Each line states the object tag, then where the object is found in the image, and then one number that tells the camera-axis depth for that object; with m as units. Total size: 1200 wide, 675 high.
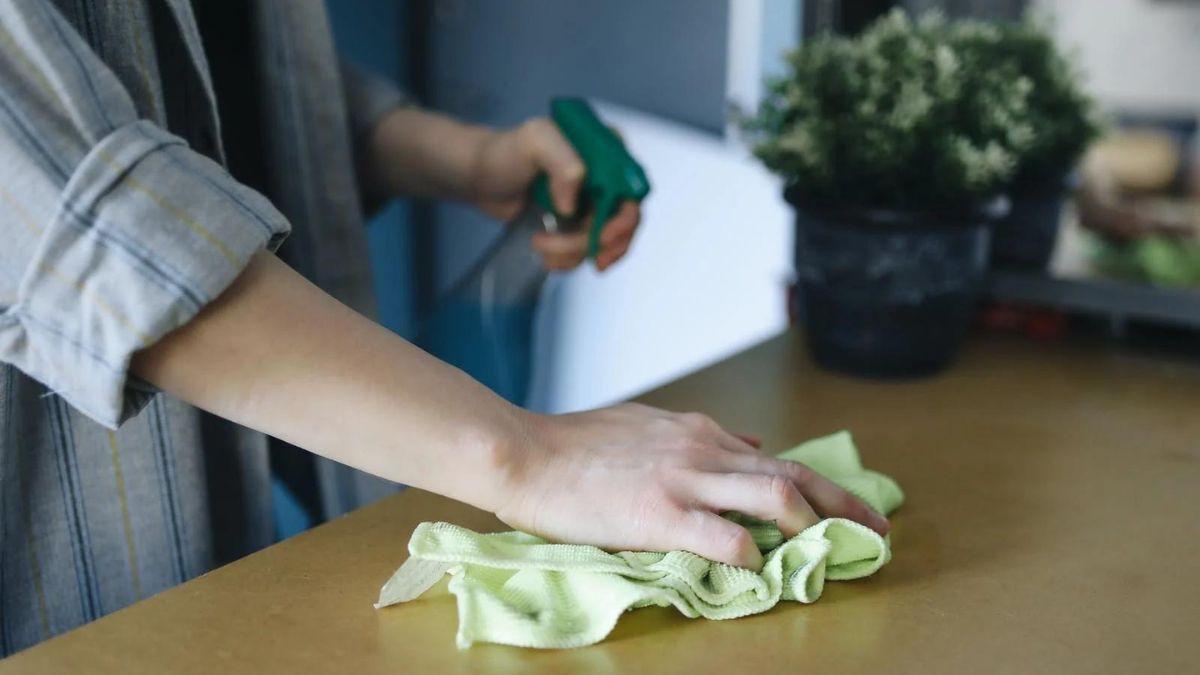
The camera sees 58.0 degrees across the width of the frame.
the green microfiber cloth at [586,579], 0.54
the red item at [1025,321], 1.15
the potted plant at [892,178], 0.93
